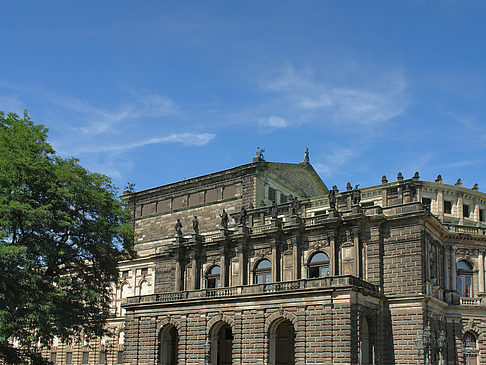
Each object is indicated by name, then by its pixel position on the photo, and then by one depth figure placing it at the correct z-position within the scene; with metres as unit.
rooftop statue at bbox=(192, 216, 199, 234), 54.88
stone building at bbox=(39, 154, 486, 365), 43.03
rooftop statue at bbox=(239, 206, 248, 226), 52.80
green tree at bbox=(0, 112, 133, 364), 37.94
